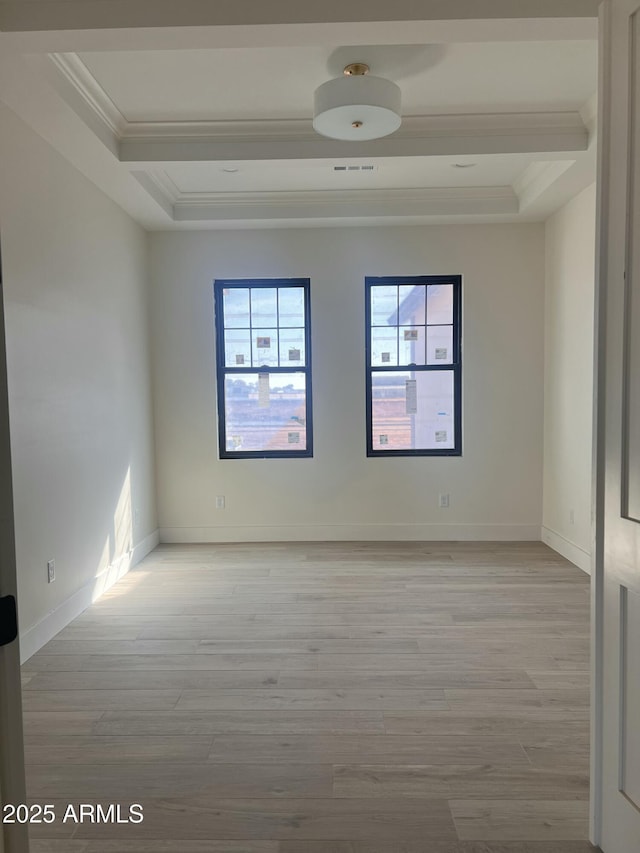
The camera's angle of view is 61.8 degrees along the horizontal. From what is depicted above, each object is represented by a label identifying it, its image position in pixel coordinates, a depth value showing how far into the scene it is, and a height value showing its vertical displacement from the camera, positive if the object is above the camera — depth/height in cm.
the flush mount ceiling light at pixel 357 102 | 276 +154
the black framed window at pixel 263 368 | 508 +28
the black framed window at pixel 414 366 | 503 +28
